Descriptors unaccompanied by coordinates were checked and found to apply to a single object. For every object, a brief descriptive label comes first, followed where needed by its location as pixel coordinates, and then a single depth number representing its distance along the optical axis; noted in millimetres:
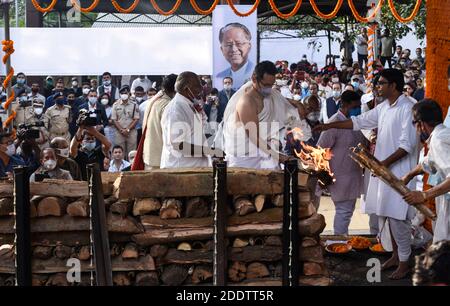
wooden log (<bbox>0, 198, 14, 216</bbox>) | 6246
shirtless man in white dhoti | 8078
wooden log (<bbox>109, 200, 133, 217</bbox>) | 6281
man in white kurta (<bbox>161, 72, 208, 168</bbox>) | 7797
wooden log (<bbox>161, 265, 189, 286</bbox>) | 6312
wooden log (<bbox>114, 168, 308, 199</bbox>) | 6289
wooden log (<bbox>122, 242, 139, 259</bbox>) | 6281
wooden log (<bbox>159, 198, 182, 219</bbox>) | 6273
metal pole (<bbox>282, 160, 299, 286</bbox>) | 6188
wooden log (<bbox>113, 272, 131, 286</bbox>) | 6336
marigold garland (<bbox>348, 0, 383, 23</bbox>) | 9197
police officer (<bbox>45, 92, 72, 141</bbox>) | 15844
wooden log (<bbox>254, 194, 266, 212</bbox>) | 6352
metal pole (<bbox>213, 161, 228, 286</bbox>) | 6105
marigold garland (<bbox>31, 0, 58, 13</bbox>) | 8621
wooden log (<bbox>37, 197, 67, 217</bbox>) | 6277
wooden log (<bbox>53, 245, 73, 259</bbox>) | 6289
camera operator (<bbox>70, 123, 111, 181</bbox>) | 9867
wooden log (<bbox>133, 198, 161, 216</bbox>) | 6301
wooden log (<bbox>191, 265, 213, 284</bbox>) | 6332
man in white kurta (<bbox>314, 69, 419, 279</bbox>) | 7801
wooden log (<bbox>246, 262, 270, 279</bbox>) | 6355
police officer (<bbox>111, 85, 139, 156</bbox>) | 15984
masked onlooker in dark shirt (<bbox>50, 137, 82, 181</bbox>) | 8750
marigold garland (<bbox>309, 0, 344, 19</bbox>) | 9055
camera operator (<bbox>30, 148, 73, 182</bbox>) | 8352
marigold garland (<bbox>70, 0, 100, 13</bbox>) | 8920
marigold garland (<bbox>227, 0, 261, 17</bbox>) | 9013
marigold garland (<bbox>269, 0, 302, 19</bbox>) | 9016
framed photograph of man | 13609
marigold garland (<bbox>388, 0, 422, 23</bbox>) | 8883
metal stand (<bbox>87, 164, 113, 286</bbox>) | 6105
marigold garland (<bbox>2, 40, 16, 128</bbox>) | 8750
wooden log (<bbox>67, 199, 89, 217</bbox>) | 6266
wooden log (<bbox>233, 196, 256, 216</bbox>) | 6293
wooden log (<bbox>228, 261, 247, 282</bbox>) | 6320
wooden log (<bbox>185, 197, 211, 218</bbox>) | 6320
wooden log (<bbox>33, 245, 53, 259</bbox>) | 6270
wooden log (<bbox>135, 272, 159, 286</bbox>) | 6309
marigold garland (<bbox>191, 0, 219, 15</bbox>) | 9124
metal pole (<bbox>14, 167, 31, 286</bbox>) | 5988
